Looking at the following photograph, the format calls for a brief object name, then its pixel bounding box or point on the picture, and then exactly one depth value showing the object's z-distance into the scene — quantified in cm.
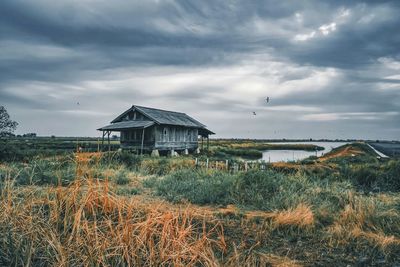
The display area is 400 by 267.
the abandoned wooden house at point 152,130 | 2697
